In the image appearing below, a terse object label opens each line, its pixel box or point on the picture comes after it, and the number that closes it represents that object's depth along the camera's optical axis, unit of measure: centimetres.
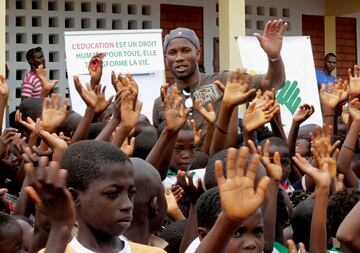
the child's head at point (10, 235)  381
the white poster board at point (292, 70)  929
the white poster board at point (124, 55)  874
